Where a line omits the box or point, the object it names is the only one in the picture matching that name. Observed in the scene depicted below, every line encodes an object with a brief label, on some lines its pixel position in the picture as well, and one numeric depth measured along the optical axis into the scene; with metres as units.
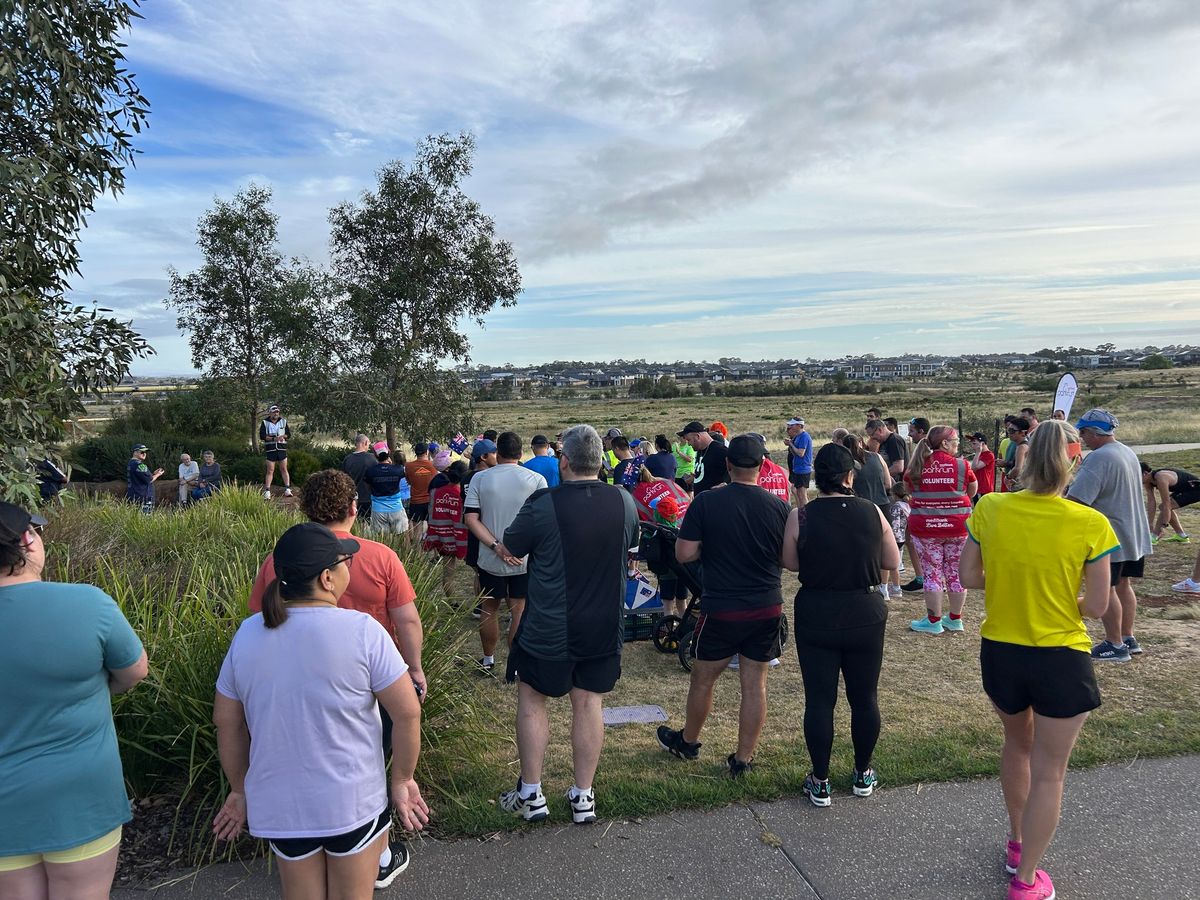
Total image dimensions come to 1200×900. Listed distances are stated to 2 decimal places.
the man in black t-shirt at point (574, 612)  3.97
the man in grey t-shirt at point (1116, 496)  6.01
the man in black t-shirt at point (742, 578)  4.35
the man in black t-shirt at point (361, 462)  9.57
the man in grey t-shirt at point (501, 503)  6.12
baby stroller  6.55
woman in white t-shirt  2.33
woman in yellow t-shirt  3.28
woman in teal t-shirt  2.32
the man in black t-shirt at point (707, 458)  9.67
